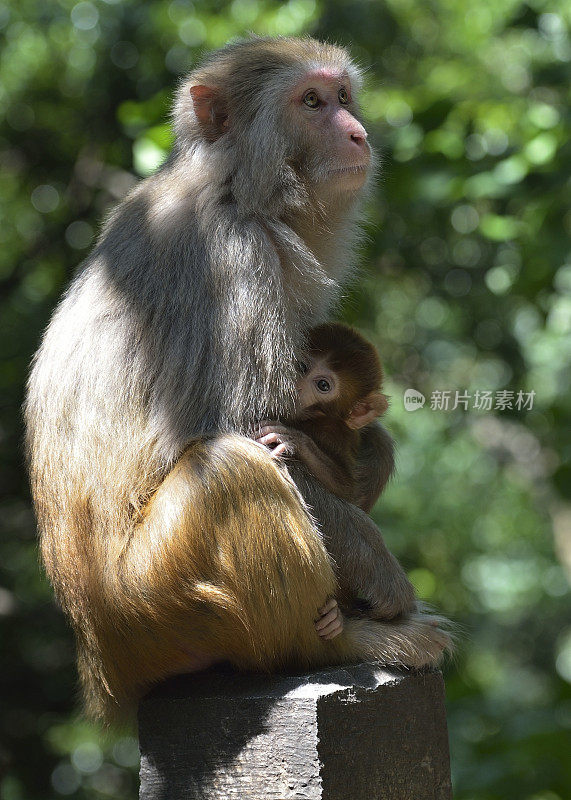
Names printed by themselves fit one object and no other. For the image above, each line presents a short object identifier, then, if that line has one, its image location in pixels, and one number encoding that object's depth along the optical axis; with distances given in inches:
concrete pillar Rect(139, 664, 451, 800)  227.6
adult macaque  237.9
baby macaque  274.8
